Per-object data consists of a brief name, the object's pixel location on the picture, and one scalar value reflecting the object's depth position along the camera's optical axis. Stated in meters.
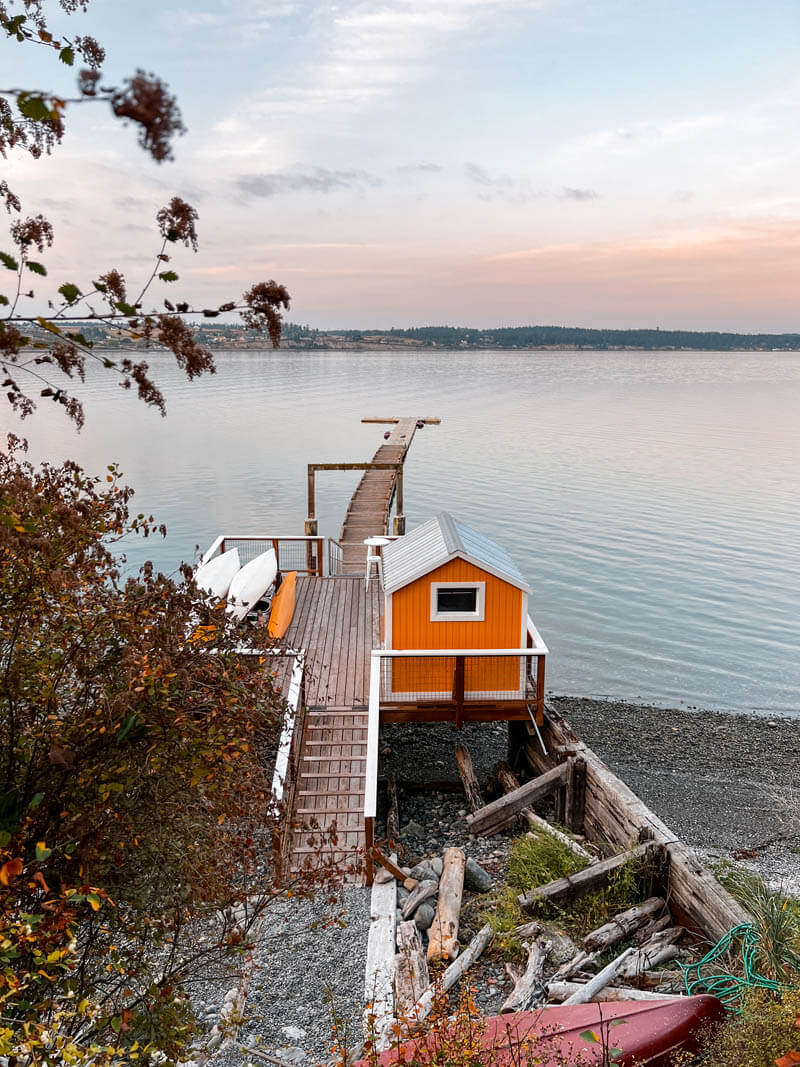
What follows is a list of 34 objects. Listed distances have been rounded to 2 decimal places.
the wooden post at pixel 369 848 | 9.03
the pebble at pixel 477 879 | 9.44
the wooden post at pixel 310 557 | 17.64
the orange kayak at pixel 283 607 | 13.05
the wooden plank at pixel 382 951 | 6.58
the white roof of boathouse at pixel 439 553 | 11.55
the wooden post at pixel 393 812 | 11.29
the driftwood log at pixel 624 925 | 7.80
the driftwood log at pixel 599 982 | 6.58
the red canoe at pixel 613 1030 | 5.10
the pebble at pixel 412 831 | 11.33
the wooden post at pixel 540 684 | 11.53
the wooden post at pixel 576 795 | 11.23
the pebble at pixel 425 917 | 8.49
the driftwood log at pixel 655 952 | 7.15
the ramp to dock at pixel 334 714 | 9.55
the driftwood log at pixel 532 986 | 6.74
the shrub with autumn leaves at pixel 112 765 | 3.82
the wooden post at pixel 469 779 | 12.29
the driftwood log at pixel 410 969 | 7.06
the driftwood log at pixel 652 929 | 7.91
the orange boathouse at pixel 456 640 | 11.67
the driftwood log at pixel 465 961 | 6.93
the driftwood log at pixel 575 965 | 7.09
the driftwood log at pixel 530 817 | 9.71
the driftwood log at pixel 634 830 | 7.56
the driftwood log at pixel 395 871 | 9.11
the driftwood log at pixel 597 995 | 6.58
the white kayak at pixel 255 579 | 15.09
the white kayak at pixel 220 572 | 15.16
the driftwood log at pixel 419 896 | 8.64
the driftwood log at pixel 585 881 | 8.48
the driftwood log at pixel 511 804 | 11.16
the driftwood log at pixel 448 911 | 7.82
